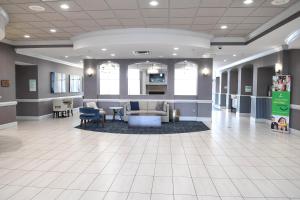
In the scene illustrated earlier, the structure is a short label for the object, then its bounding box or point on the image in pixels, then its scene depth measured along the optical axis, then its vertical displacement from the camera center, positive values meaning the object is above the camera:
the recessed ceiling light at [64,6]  4.57 +1.85
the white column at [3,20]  4.79 +1.67
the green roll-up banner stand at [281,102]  7.12 -0.39
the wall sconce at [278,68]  7.57 +0.84
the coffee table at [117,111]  9.36 -0.96
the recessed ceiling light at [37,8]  4.63 +1.85
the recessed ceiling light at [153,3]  4.41 +1.85
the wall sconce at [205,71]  9.75 +0.91
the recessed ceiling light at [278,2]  4.21 +1.79
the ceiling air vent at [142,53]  7.99 +1.47
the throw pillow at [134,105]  9.59 -0.65
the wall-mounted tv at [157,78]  10.63 +0.64
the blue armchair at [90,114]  7.93 -0.89
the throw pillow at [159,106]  9.56 -0.70
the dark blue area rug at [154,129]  7.26 -1.38
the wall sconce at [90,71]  10.26 +0.95
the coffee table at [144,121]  7.93 -1.14
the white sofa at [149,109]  9.05 -0.84
